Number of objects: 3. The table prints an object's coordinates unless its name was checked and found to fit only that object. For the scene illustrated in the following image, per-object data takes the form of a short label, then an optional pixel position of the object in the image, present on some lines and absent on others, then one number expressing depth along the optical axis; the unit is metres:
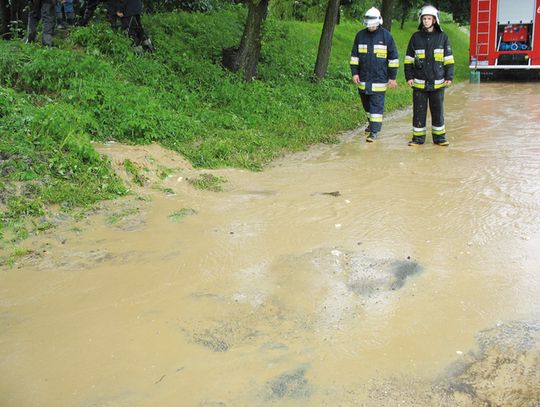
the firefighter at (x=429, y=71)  8.62
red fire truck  17.52
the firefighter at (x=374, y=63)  9.05
